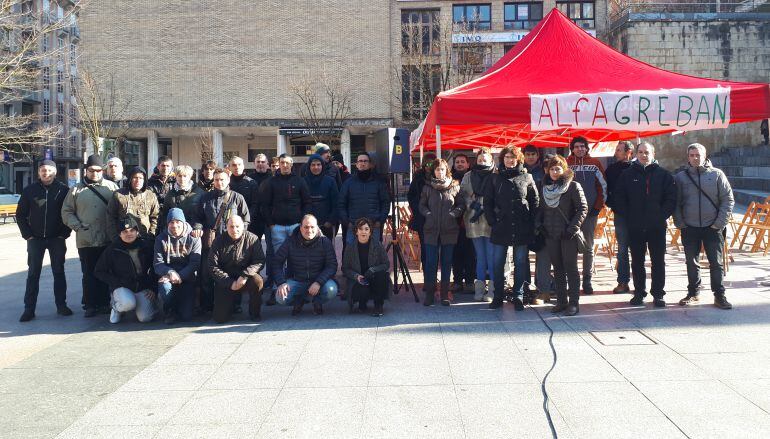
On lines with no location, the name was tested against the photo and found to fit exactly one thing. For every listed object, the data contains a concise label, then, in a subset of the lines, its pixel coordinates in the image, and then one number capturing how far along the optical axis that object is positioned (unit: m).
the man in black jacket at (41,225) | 6.66
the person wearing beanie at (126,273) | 6.39
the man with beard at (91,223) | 6.68
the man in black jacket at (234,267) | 6.32
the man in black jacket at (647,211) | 6.40
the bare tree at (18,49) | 13.22
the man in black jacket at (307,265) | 6.54
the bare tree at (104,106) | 31.58
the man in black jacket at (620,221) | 7.22
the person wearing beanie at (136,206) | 6.60
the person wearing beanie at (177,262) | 6.38
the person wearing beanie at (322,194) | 7.78
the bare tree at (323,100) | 34.31
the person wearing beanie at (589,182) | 7.06
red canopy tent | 6.61
